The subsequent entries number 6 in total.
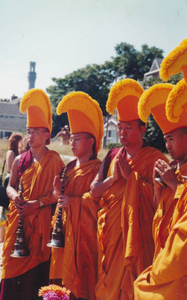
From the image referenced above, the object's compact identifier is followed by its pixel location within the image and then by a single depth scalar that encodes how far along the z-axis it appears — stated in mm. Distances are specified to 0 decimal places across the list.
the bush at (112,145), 13902
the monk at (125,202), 3504
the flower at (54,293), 2777
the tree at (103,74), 24297
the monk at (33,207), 4672
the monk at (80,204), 4016
